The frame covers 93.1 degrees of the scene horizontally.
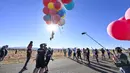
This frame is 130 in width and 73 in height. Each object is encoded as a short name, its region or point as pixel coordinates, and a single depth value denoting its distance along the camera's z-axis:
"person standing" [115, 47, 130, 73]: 2.08
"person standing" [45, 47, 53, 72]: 3.54
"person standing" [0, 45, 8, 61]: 4.60
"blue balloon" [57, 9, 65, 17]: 3.85
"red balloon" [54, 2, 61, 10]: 3.60
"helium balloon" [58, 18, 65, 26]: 3.96
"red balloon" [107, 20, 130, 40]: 1.74
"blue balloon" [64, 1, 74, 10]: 3.76
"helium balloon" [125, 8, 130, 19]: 1.74
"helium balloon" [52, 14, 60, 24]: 3.73
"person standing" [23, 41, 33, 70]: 4.43
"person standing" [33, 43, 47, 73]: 2.91
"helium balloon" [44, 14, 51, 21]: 3.79
